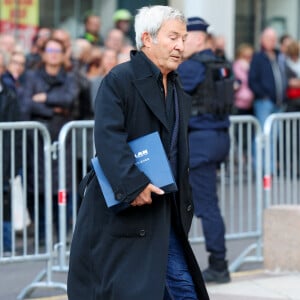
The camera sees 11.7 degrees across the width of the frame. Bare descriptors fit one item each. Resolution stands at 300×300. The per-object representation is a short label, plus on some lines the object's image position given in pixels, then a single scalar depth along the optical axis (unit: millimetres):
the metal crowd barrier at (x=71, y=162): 10521
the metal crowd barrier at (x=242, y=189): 11913
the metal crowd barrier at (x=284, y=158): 12255
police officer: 10334
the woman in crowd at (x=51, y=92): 13294
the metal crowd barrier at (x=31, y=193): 10360
